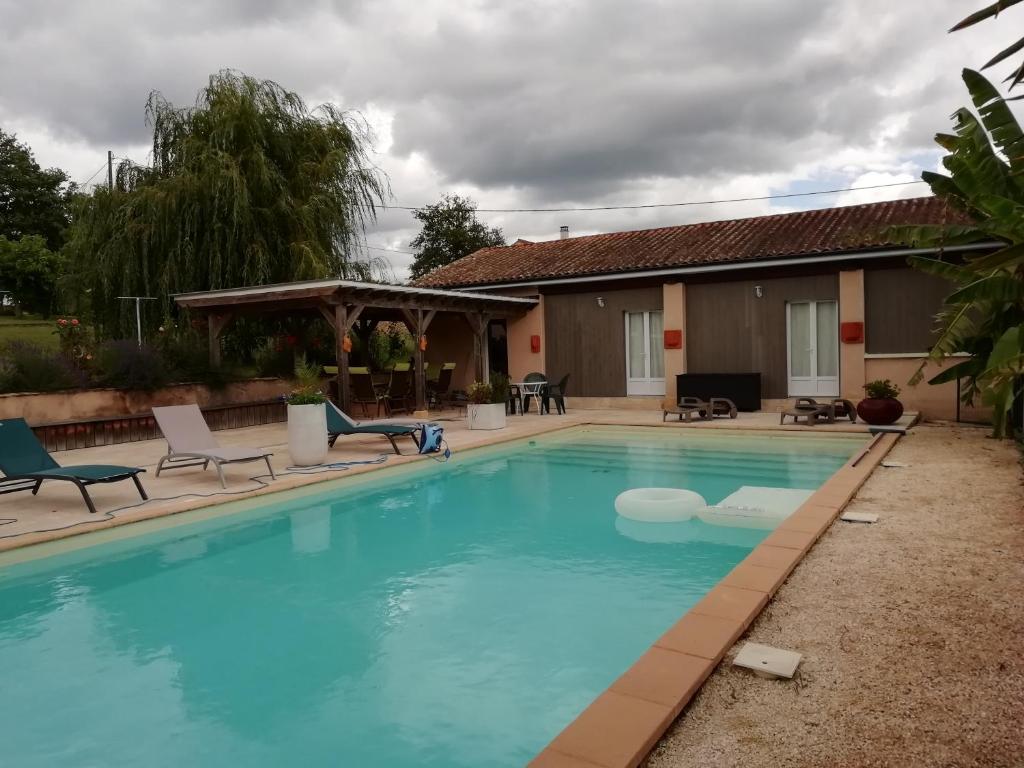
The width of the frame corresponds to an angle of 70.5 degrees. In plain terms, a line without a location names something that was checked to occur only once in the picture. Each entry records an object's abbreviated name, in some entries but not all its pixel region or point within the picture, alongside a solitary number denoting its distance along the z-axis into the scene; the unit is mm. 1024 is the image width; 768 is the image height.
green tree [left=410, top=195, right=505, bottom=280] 47500
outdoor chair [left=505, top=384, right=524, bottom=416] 16219
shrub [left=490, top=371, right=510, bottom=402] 13770
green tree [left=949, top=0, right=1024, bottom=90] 2619
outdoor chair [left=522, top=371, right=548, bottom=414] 16109
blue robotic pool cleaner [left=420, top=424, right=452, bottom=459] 10234
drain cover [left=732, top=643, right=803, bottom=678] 3055
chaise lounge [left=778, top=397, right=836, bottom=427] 12539
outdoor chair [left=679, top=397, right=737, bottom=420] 13852
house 14125
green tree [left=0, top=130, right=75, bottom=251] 40278
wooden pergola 12891
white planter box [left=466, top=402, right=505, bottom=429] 13008
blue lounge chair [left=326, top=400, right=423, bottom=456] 10398
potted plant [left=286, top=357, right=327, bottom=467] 9117
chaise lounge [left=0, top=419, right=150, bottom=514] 6773
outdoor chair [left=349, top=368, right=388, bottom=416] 15383
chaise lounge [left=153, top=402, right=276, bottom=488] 8039
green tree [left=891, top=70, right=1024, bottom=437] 3836
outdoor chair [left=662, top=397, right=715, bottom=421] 13734
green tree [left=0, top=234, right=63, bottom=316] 33188
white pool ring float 6941
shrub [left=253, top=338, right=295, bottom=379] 16203
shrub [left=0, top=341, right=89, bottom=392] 11344
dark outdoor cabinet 15055
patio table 16031
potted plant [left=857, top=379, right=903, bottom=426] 11719
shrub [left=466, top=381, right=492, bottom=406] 13164
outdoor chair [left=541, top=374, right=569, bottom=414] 16078
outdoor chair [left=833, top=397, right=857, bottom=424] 12953
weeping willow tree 15977
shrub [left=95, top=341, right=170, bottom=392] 12555
